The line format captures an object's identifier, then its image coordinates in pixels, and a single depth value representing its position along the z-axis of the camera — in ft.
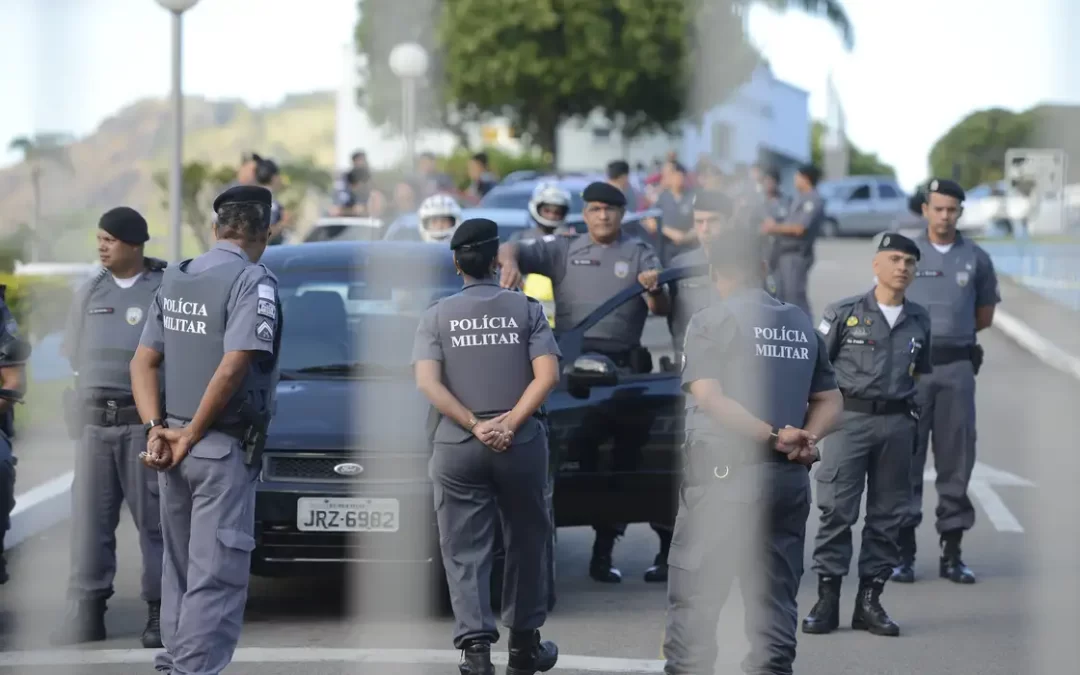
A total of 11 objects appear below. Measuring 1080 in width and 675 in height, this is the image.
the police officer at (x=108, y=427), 41.29
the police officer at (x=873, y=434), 43.73
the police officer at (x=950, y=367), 50.34
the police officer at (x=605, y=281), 47.93
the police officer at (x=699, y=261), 38.45
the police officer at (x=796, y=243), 97.96
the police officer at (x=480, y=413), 36.35
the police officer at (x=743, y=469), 32.42
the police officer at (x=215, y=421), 33.04
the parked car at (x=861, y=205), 245.82
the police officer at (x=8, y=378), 41.27
